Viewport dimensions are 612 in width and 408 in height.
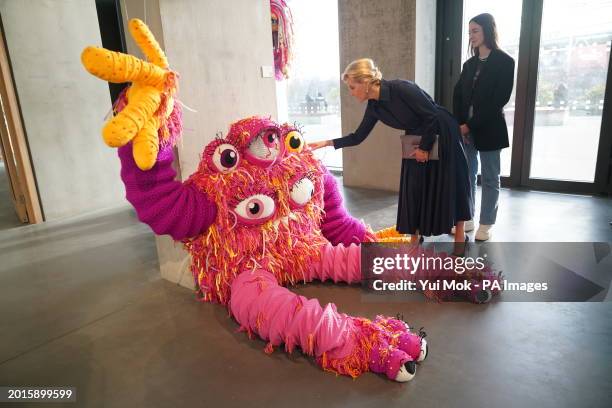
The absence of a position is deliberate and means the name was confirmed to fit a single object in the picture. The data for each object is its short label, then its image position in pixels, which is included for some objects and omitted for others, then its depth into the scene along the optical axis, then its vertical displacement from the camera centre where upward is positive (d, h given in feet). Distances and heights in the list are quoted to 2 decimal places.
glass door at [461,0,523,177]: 12.31 +2.08
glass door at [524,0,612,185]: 11.41 -0.02
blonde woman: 6.84 -0.93
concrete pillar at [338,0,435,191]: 12.35 +1.37
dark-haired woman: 7.81 -0.25
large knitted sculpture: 4.85 -1.84
